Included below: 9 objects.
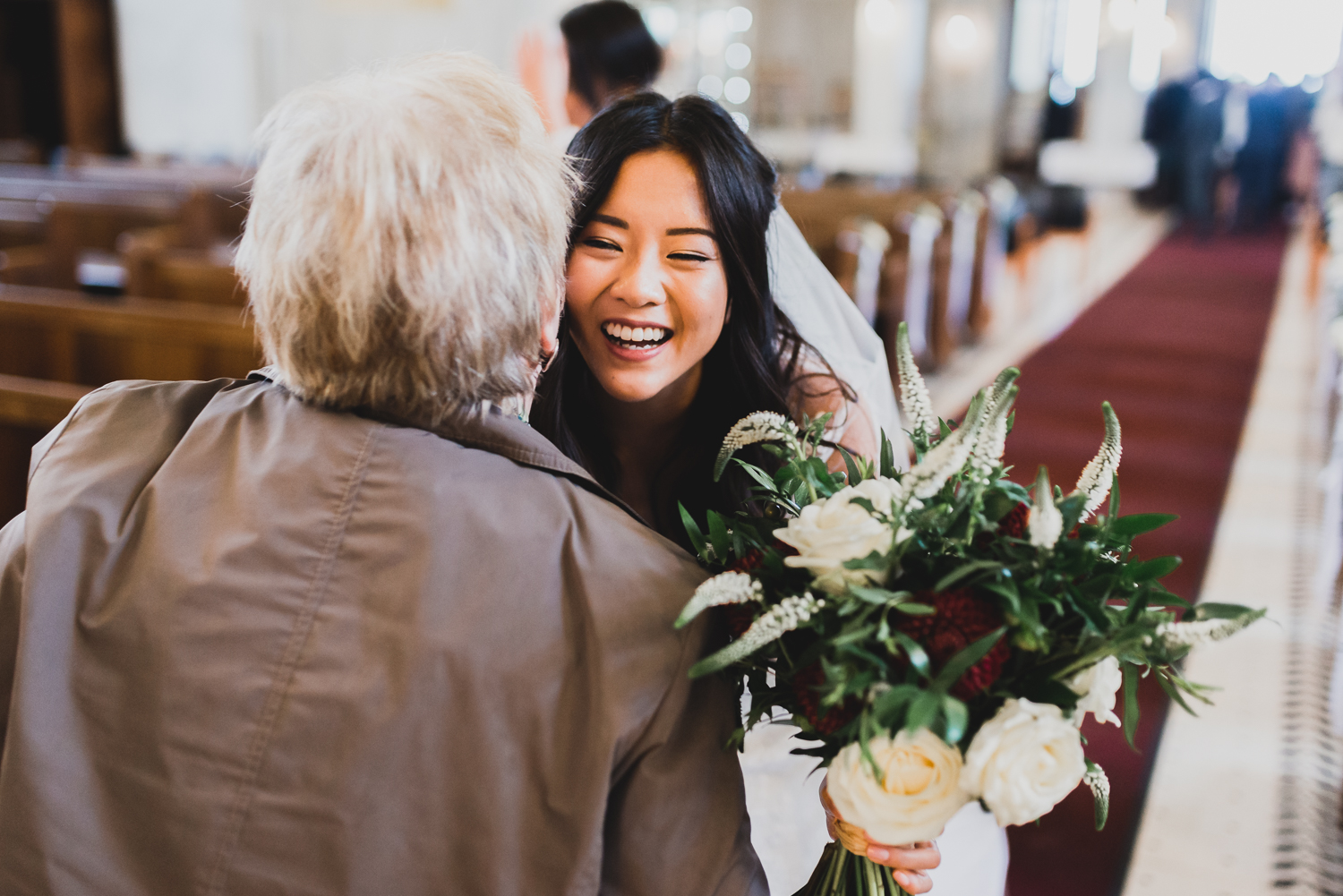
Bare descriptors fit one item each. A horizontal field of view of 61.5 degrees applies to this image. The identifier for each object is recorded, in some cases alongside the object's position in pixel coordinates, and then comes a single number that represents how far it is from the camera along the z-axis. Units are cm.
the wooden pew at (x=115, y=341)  308
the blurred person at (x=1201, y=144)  1532
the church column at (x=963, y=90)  1458
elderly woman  100
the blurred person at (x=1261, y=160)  1567
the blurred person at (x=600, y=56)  335
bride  169
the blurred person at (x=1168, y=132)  1633
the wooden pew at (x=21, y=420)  247
